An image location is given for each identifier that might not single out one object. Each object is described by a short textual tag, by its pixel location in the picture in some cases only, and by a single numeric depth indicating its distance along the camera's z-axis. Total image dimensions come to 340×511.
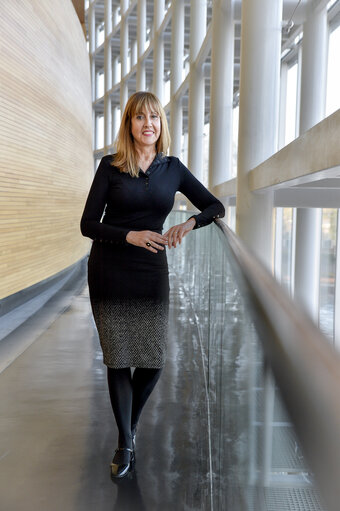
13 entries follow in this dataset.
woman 2.69
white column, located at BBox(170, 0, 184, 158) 15.52
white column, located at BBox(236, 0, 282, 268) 6.31
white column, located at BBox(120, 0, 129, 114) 24.98
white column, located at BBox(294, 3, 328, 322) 8.05
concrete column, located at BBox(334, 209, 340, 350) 9.55
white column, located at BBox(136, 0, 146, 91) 22.28
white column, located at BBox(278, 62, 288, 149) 11.76
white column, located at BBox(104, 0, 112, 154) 28.39
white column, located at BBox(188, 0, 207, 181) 13.15
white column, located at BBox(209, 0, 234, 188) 9.09
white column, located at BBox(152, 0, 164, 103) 18.69
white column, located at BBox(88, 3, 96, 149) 30.47
